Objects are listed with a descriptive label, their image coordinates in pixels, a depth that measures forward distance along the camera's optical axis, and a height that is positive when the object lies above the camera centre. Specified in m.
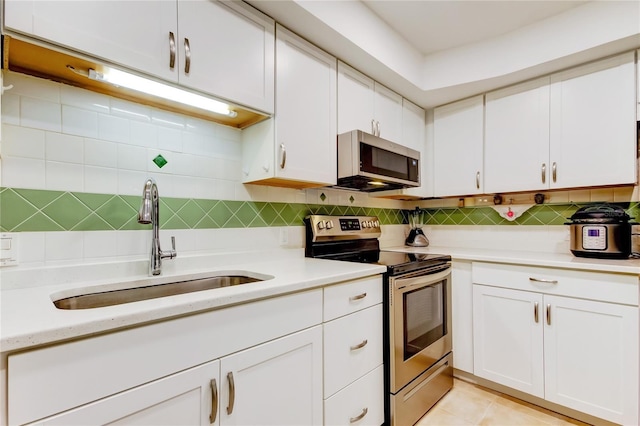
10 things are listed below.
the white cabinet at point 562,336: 1.55 -0.70
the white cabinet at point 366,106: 1.94 +0.75
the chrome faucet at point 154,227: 1.21 -0.06
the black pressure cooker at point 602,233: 1.77 -0.12
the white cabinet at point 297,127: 1.59 +0.47
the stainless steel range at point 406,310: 1.62 -0.57
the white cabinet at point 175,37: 0.97 +0.66
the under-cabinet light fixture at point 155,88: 1.14 +0.52
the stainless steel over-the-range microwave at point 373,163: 1.82 +0.33
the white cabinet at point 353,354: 1.33 -0.66
